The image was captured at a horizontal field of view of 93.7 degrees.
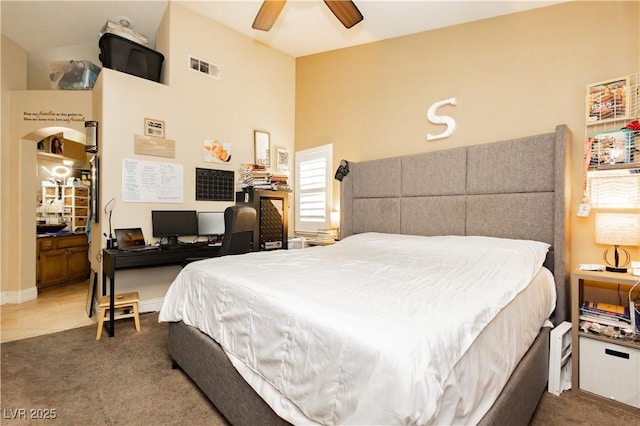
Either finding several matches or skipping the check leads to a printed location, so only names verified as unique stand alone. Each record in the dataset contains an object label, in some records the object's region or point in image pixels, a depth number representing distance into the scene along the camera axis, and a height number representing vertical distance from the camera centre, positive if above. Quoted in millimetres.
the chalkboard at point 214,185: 3701 +330
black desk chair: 2500 -172
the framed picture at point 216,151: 3756 +758
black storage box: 3205 +1695
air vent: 3607 +1772
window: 4051 +313
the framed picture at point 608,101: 2104 +794
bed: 892 -391
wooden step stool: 2693 -873
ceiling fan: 2184 +1518
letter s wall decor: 2963 +928
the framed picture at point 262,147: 4172 +895
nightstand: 1755 -913
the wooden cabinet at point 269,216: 3822 -74
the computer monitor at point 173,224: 3309 -152
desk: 2744 -478
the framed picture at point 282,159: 4406 +758
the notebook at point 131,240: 3008 -300
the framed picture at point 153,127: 3314 +929
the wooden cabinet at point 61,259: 4430 -771
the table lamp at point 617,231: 1922 -131
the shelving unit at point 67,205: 5336 +97
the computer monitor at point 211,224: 3604 -169
